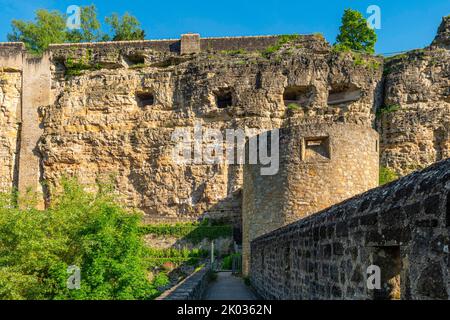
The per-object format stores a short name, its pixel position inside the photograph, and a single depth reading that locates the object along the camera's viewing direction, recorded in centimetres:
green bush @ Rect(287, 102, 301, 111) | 2782
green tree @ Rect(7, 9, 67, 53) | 3896
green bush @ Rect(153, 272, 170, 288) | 1746
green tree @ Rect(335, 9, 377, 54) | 3456
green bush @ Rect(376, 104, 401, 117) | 2700
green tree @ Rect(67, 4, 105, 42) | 4003
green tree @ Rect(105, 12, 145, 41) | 4006
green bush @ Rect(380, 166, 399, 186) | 2527
